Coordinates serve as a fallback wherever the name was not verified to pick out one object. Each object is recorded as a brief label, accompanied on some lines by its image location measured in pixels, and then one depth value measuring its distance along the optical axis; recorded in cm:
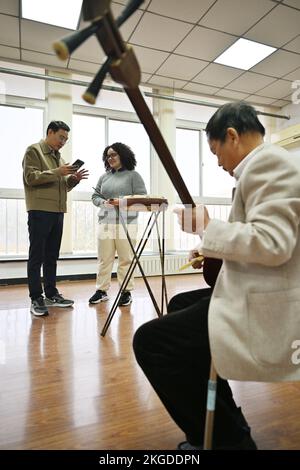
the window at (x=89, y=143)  446
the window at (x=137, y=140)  481
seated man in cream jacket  66
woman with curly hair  277
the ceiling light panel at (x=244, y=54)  354
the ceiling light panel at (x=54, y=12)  286
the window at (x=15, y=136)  411
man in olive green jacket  247
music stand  191
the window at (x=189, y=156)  523
